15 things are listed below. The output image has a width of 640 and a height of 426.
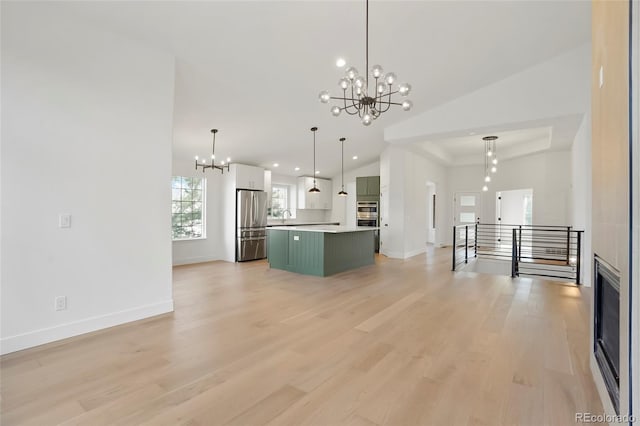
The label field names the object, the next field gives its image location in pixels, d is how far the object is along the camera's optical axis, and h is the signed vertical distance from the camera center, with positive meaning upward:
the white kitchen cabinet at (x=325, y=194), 10.35 +0.63
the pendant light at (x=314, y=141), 6.46 +1.66
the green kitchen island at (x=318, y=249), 5.90 -0.79
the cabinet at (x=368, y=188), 9.29 +0.75
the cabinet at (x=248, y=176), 7.61 +0.89
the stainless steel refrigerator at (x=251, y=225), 7.59 -0.36
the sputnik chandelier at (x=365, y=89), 2.96 +1.26
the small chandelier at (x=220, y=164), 5.84 +1.23
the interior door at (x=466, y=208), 10.62 +0.17
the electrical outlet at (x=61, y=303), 2.91 -0.90
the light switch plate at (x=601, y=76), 1.95 +0.89
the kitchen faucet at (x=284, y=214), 9.62 -0.07
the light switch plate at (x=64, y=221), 2.92 -0.11
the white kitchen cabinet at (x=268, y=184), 8.45 +0.75
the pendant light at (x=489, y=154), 8.24 +1.84
